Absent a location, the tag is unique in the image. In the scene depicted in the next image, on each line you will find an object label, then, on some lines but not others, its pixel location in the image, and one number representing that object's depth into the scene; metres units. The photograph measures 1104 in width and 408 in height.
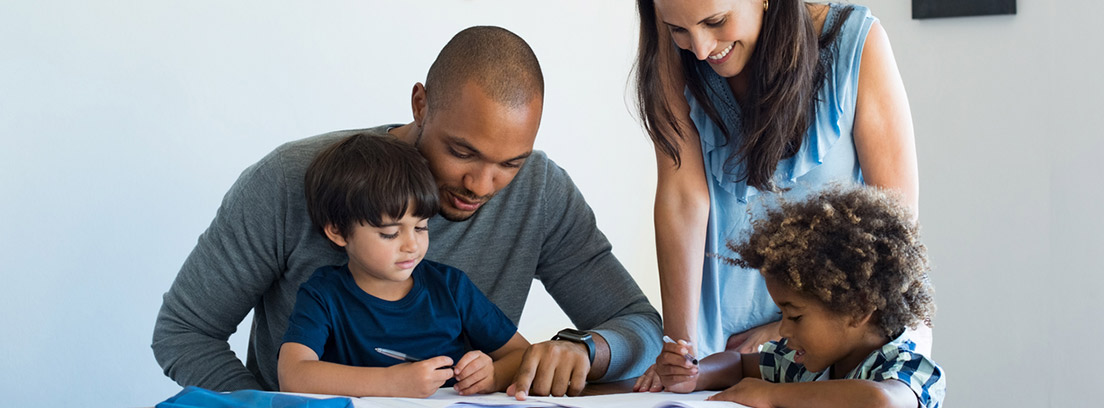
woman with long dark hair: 1.52
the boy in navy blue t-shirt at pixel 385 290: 1.36
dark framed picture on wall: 2.81
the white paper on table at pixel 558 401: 1.13
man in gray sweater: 1.44
